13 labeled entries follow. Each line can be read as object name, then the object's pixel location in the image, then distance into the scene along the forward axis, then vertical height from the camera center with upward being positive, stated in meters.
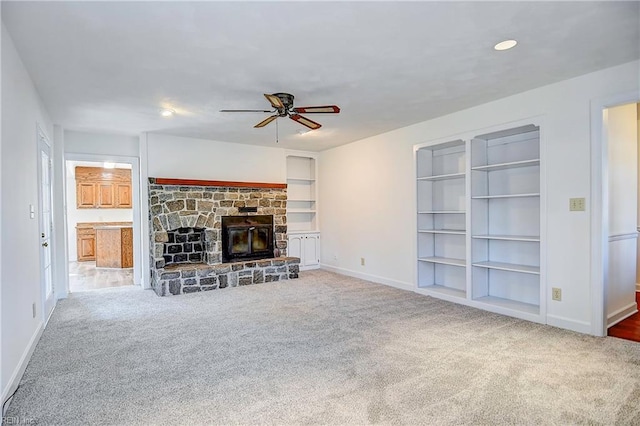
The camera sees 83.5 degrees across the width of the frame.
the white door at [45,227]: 3.90 -0.18
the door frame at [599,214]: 3.31 -0.08
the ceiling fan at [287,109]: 3.33 +1.00
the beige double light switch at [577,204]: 3.44 +0.01
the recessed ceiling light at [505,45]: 2.71 +1.24
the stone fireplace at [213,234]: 5.52 -0.41
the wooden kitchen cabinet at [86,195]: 8.97 +0.41
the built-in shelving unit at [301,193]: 7.39 +0.33
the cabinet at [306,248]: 7.09 -0.79
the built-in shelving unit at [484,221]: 4.15 -0.18
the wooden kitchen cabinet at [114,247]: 7.88 -0.79
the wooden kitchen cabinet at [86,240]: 9.02 -0.74
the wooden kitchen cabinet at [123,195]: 9.33 +0.42
